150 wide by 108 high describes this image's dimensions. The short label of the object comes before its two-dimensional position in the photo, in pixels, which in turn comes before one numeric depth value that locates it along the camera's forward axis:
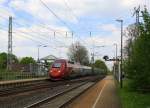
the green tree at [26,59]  102.40
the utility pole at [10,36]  34.85
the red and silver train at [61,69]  37.08
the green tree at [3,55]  93.79
